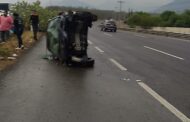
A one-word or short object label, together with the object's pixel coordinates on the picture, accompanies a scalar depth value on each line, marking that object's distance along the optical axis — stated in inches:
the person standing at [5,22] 513.9
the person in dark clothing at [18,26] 476.2
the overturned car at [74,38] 342.6
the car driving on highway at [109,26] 1332.2
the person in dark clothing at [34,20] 638.2
